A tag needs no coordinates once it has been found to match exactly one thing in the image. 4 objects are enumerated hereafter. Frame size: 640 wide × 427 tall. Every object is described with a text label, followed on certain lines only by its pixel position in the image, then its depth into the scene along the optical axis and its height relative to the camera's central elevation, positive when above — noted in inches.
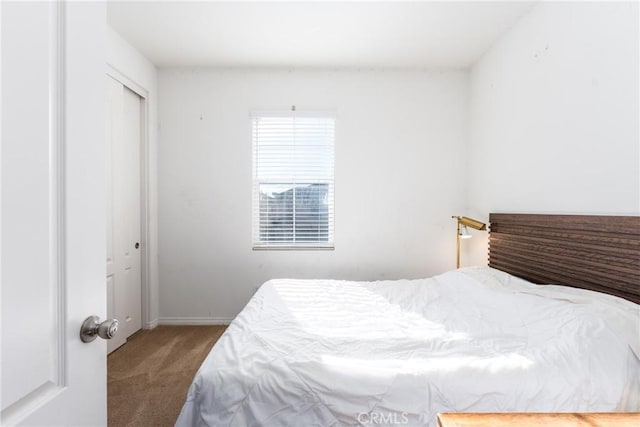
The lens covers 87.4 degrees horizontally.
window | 135.9 +12.8
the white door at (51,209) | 21.1 +0.1
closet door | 108.9 +0.7
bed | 48.9 -24.2
